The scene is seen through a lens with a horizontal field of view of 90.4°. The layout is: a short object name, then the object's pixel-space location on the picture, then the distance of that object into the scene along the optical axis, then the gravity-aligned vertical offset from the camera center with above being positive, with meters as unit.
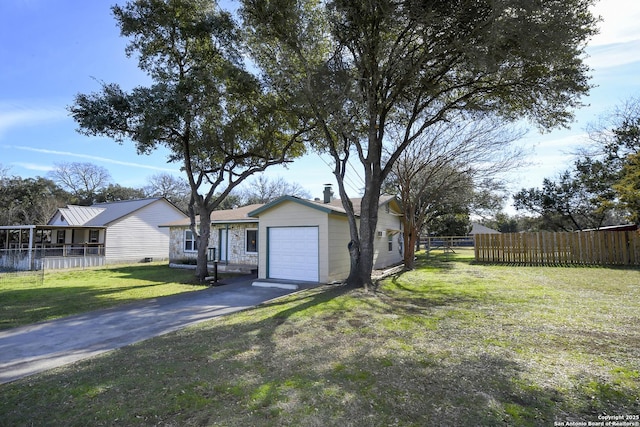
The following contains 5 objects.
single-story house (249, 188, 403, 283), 11.12 -0.19
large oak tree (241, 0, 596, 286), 7.13 +4.59
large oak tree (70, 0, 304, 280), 10.20 +4.58
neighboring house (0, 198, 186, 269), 20.16 +0.26
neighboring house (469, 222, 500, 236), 52.41 +0.94
